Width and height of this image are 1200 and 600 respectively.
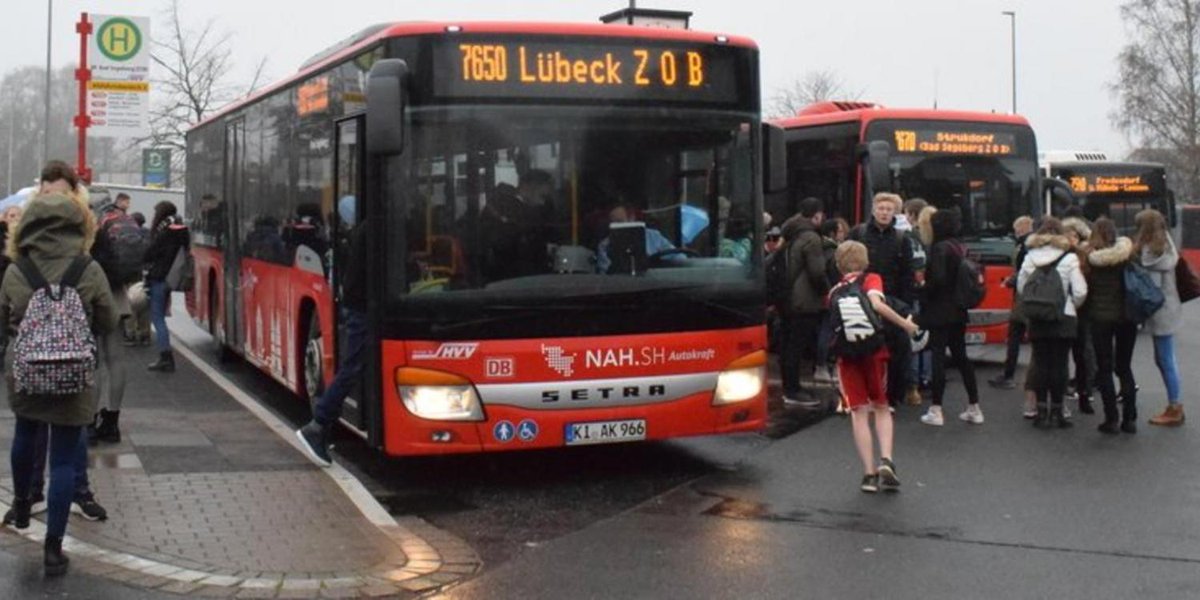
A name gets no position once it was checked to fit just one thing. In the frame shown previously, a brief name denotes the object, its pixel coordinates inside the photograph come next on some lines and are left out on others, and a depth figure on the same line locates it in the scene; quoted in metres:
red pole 25.27
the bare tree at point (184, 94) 41.31
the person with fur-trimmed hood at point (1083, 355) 12.47
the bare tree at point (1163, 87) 66.06
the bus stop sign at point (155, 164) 38.62
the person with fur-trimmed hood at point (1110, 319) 11.59
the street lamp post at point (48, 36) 47.50
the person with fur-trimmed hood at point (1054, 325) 11.59
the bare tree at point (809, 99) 56.38
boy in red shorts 9.37
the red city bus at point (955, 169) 17.23
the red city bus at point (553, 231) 8.96
